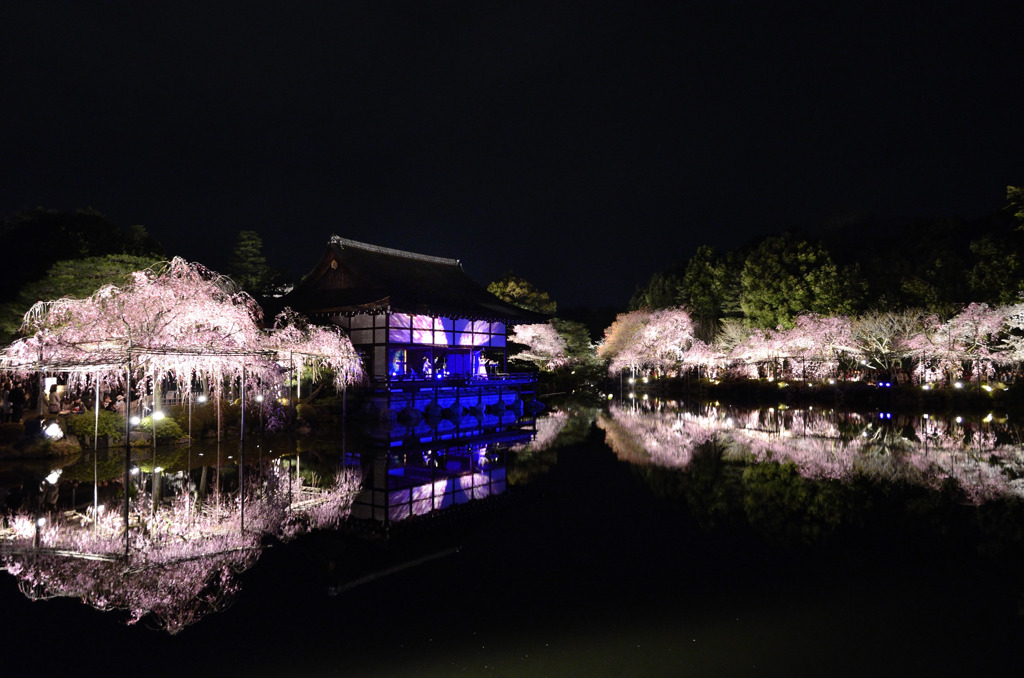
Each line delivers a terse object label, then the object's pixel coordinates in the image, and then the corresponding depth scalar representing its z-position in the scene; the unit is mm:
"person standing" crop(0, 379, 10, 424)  17180
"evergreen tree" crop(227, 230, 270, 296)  38219
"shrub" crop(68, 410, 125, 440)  15461
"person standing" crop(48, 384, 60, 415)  17519
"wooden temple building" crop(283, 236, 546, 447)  23906
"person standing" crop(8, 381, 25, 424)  16609
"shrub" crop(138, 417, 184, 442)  16406
